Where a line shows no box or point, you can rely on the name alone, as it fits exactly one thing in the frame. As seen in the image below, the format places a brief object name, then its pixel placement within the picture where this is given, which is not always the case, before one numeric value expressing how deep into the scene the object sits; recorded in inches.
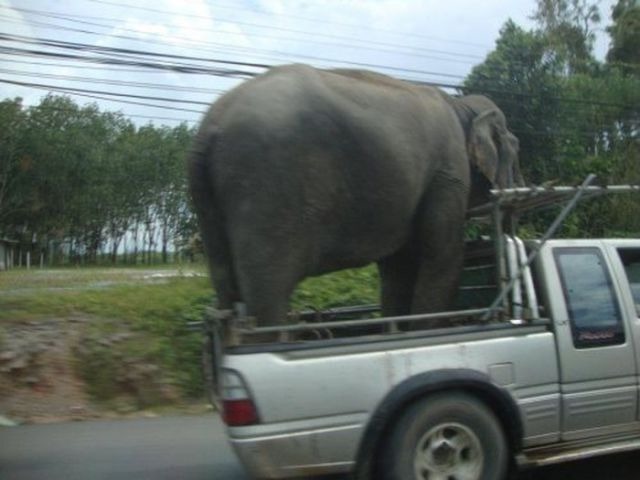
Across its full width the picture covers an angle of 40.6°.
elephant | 229.1
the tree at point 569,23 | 1413.6
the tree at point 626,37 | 1288.1
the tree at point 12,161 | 2023.9
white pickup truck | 178.4
